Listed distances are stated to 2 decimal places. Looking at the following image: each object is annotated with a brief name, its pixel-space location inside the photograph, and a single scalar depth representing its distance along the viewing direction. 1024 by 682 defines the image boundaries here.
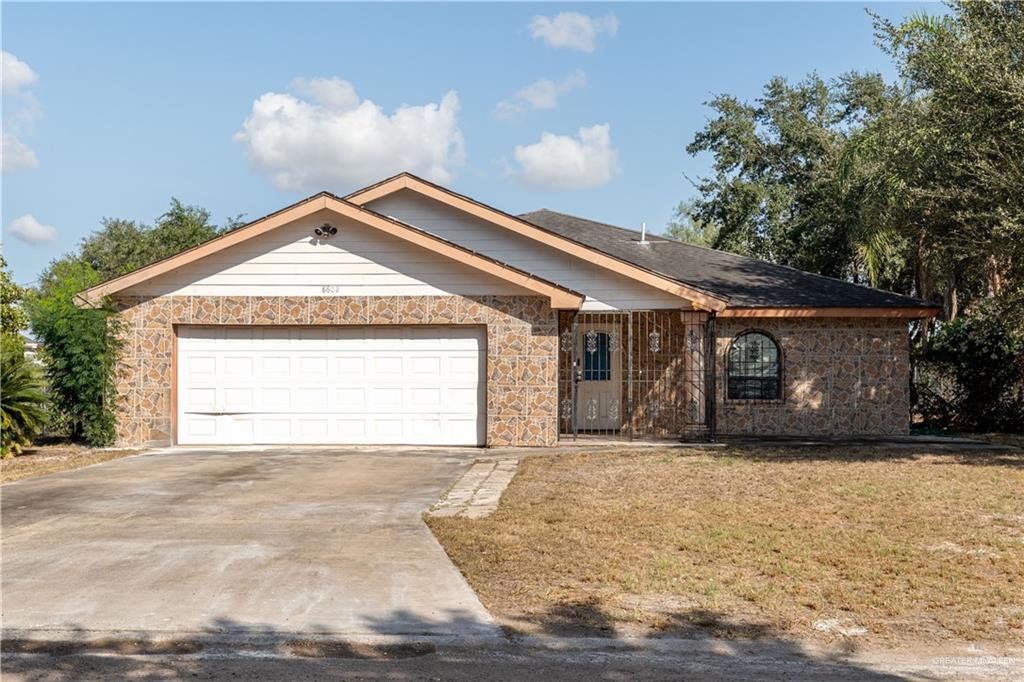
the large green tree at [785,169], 34.12
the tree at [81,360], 16.92
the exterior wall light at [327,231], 17.22
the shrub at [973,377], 21.11
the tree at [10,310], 20.02
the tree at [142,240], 42.78
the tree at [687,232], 65.00
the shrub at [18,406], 15.77
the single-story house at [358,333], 17.17
